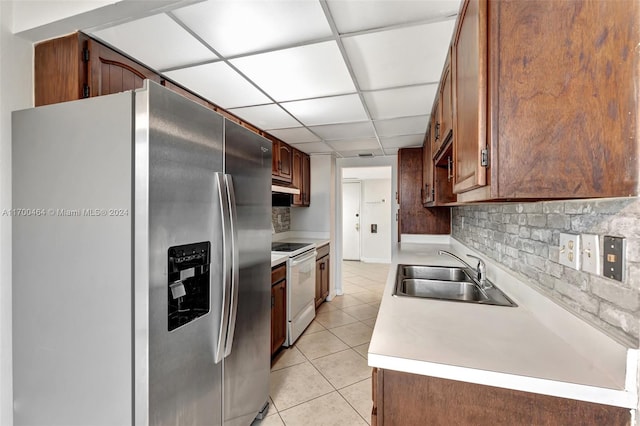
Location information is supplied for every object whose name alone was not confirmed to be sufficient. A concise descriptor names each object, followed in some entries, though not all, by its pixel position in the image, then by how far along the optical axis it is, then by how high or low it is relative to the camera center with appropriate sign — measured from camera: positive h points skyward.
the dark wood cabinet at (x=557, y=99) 0.67 +0.29
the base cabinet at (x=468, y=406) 0.74 -0.55
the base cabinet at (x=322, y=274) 3.79 -0.87
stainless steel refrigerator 1.03 -0.20
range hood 2.92 +0.24
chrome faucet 1.73 -0.39
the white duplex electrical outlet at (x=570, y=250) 0.90 -0.13
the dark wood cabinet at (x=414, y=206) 3.64 +0.07
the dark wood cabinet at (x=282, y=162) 3.23 +0.59
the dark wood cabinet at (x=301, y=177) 3.83 +0.48
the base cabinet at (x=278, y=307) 2.49 -0.87
